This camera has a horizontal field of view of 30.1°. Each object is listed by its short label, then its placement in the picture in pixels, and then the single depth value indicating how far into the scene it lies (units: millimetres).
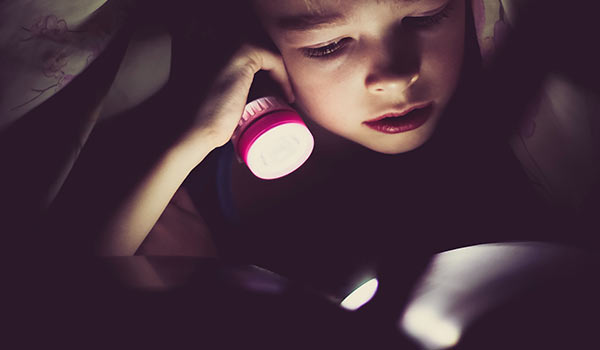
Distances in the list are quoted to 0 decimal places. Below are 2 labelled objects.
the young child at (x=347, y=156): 586
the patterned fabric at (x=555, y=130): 578
